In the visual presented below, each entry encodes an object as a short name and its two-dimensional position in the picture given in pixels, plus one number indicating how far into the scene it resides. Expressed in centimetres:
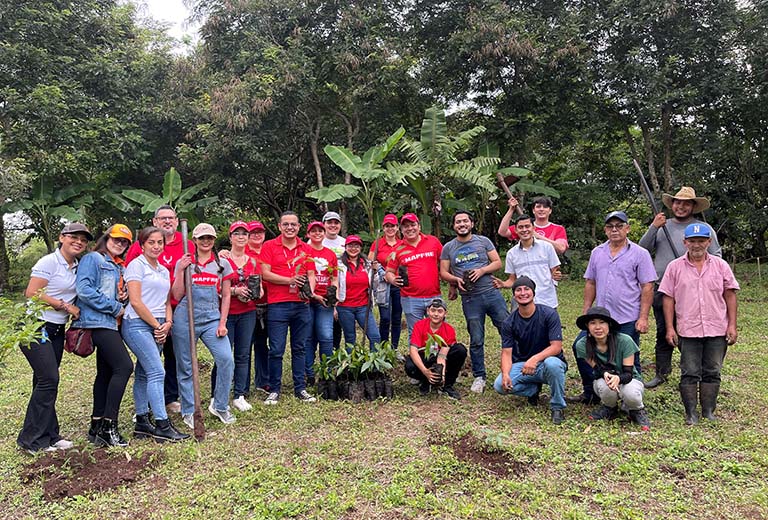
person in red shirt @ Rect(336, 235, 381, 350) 523
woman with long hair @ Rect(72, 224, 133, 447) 375
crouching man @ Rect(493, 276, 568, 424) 420
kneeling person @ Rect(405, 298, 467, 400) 477
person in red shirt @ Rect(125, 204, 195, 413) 419
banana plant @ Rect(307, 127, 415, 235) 869
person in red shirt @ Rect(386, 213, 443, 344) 513
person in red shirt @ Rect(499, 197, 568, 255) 516
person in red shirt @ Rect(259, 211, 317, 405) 477
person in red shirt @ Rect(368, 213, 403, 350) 559
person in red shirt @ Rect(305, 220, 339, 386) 499
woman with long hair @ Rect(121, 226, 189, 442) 389
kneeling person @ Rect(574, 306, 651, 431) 396
